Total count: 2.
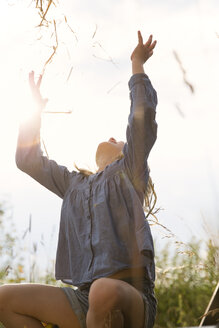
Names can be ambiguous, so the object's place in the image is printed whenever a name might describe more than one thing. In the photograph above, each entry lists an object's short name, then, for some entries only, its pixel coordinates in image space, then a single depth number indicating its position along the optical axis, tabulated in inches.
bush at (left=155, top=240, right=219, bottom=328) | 158.1
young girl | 91.5
